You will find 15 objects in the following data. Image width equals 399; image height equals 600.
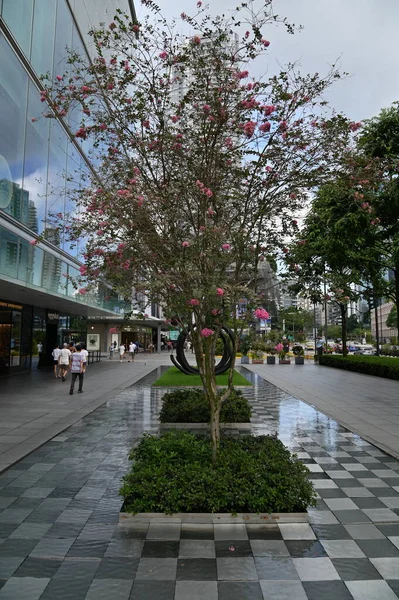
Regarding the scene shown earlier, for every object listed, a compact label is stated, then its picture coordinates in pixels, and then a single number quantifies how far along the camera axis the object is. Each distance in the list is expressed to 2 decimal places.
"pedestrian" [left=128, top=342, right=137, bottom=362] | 34.47
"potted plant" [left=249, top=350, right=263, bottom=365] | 34.88
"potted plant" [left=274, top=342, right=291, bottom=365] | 34.12
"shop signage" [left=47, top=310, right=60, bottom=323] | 25.51
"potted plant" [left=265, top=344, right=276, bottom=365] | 34.01
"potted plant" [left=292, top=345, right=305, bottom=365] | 33.84
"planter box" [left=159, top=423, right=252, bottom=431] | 9.33
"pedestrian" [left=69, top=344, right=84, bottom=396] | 14.38
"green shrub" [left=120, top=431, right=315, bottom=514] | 4.56
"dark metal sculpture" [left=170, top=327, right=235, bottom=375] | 17.78
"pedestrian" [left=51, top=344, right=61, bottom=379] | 18.58
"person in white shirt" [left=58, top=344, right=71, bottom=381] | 18.08
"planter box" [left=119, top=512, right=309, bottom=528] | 4.54
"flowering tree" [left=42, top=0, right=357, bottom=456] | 5.45
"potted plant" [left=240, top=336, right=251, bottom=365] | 35.06
